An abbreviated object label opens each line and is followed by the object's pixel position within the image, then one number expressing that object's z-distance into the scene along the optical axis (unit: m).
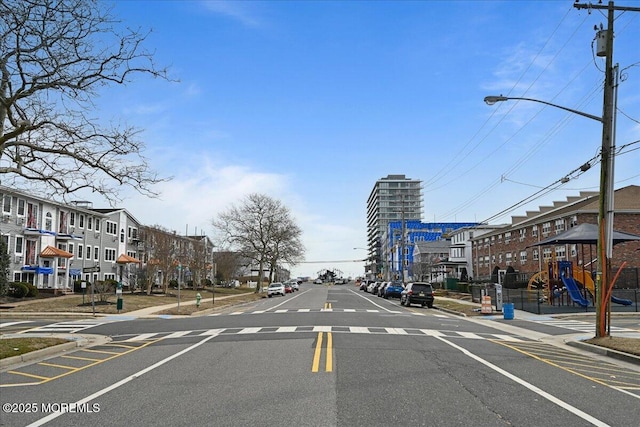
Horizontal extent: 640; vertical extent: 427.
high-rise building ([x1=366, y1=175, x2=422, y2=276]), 175.38
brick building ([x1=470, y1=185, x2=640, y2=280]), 46.69
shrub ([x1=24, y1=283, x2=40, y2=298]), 39.36
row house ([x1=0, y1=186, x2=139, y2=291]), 41.75
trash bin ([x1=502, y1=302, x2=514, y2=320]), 27.06
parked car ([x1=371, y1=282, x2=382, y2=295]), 69.56
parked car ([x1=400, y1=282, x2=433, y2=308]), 39.19
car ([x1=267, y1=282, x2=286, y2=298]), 62.19
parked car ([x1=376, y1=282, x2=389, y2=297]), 59.62
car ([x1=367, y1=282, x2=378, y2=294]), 72.33
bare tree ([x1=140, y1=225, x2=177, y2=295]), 50.81
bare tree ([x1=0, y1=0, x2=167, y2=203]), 12.78
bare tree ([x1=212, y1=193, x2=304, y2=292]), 73.56
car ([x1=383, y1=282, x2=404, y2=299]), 55.06
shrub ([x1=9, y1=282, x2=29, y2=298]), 38.22
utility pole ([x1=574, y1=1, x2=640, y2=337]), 16.48
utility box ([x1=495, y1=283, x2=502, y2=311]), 31.60
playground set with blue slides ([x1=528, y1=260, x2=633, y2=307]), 31.78
